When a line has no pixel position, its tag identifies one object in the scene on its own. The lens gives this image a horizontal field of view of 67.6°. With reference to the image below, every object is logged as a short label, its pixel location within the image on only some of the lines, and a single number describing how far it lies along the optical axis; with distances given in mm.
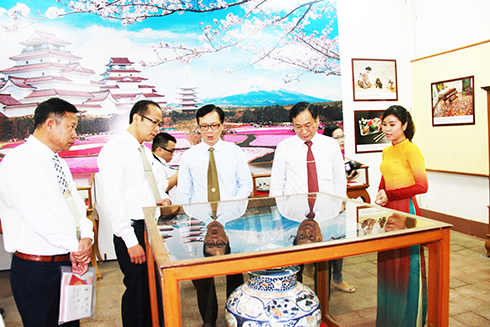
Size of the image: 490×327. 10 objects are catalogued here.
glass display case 1060
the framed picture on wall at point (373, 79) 5230
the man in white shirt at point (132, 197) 2172
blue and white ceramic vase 1239
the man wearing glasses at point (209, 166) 2768
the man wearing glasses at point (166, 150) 3892
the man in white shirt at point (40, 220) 1750
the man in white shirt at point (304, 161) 2789
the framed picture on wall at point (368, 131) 5266
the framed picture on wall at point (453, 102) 4590
